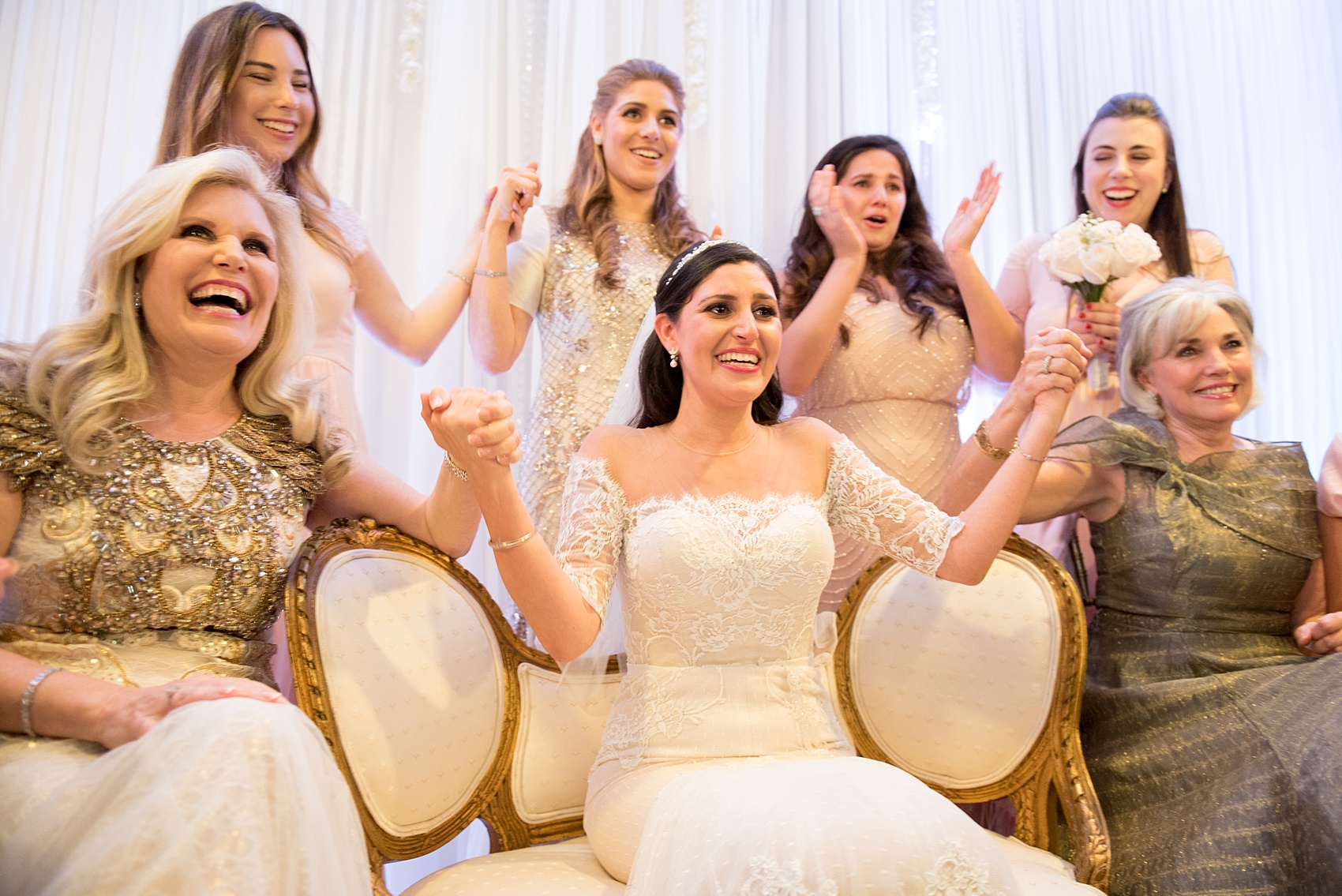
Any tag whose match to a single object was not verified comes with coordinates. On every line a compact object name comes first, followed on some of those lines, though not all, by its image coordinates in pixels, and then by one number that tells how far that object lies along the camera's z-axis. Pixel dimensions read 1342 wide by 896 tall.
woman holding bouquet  2.86
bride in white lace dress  1.55
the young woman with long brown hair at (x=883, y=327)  2.64
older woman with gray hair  1.89
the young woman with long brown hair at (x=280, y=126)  2.46
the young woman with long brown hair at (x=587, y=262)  2.60
